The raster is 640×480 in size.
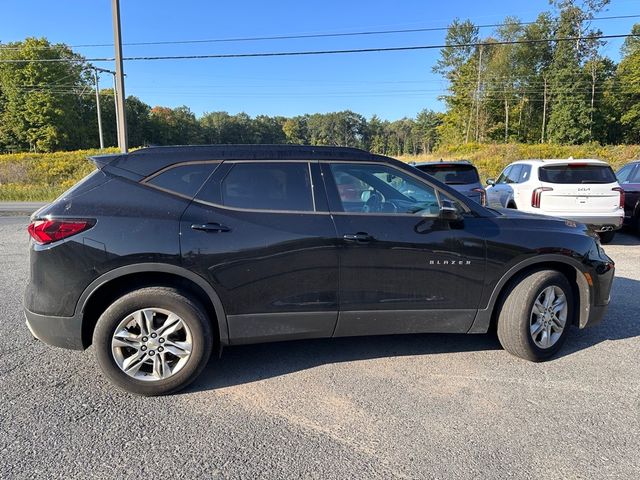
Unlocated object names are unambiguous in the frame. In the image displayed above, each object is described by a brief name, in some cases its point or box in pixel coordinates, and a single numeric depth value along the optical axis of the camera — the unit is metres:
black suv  3.02
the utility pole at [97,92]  47.07
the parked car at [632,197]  9.83
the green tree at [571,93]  53.16
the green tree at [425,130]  100.18
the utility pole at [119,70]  15.47
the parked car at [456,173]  9.30
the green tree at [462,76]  57.84
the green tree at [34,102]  58.97
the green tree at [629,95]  54.19
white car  8.26
